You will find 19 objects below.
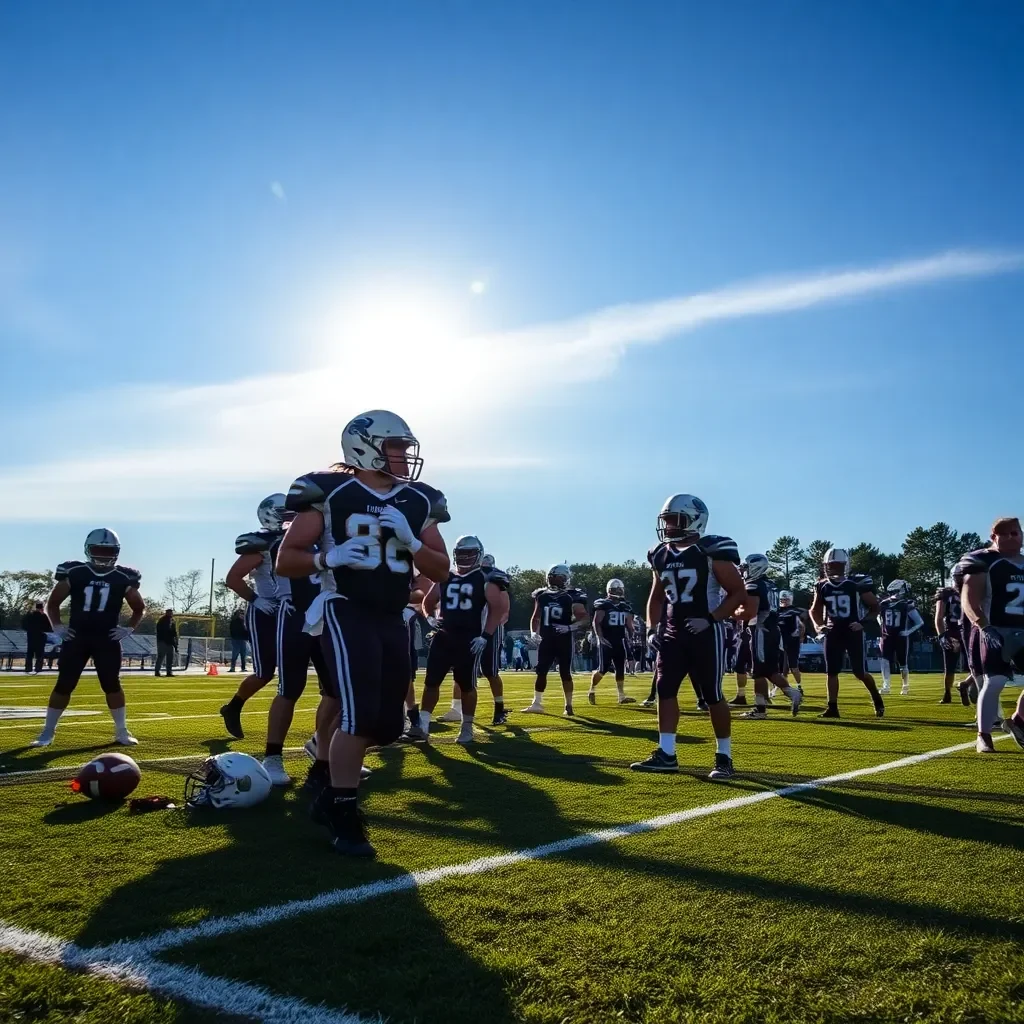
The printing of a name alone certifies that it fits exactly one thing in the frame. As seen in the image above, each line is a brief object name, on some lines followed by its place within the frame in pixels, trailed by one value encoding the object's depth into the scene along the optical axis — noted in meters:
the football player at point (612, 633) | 18.62
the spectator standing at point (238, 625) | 18.70
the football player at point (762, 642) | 13.80
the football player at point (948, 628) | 16.70
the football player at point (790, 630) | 18.64
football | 5.69
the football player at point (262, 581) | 8.25
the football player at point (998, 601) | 8.34
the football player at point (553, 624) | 15.18
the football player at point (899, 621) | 19.95
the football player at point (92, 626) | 9.09
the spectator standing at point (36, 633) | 25.53
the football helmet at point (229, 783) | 5.67
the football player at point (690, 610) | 7.34
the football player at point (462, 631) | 10.23
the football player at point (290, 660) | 7.00
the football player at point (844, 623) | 13.19
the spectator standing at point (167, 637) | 27.40
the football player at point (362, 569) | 4.75
